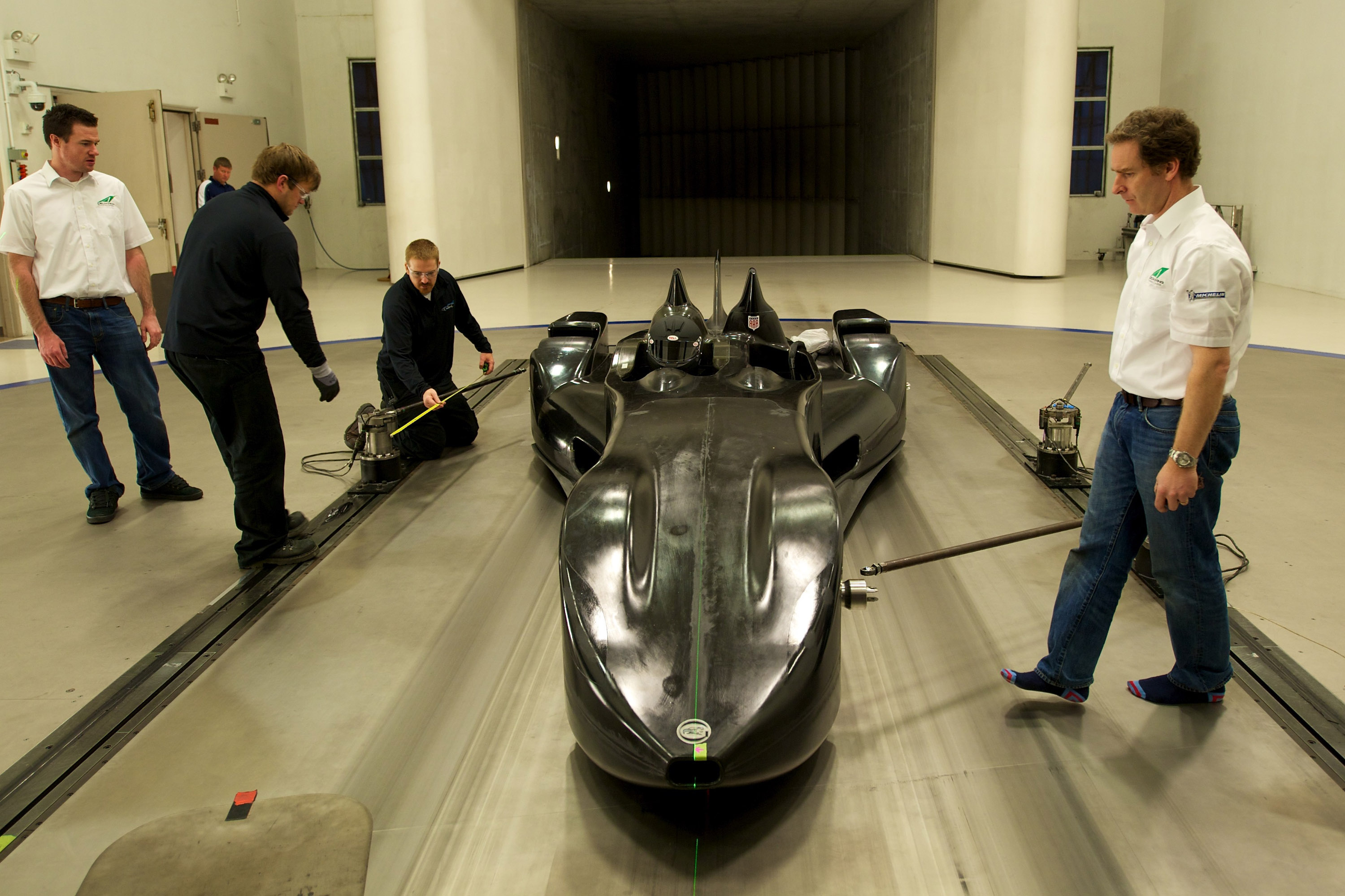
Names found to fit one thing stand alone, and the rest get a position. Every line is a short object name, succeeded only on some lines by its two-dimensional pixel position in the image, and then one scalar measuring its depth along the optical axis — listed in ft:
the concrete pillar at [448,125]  44.37
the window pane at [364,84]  58.54
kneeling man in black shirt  18.95
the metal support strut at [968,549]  10.93
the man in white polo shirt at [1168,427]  8.52
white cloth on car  21.65
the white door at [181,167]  43.91
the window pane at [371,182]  59.36
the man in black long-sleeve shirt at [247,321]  13.48
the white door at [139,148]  37.78
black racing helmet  14.35
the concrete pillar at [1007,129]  43.75
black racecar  8.18
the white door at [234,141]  46.26
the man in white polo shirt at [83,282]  15.90
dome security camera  34.42
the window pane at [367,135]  58.95
